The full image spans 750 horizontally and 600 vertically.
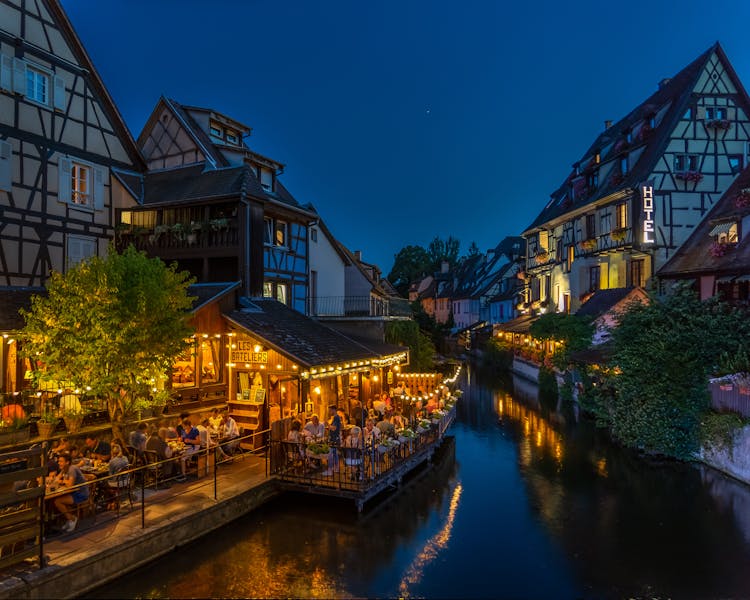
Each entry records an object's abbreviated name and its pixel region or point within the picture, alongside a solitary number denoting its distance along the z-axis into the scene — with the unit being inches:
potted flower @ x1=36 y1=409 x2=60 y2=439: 499.8
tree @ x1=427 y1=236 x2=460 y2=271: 3747.5
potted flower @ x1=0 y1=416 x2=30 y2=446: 466.6
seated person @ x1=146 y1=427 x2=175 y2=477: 493.7
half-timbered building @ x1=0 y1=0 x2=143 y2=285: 695.1
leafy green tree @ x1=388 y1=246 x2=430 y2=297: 3521.2
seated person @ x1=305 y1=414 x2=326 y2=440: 575.2
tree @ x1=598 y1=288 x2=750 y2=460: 672.4
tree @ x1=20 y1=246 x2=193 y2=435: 476.4
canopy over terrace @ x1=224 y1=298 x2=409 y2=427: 637.9
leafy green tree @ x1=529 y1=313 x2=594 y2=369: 1131.9
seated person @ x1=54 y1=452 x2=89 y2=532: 388.8
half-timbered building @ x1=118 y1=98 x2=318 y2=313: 799.1
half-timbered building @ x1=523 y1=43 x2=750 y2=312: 1159.0
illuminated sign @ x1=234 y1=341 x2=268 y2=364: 667.4
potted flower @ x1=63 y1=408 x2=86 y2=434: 516.4
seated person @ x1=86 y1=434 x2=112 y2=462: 488.4
